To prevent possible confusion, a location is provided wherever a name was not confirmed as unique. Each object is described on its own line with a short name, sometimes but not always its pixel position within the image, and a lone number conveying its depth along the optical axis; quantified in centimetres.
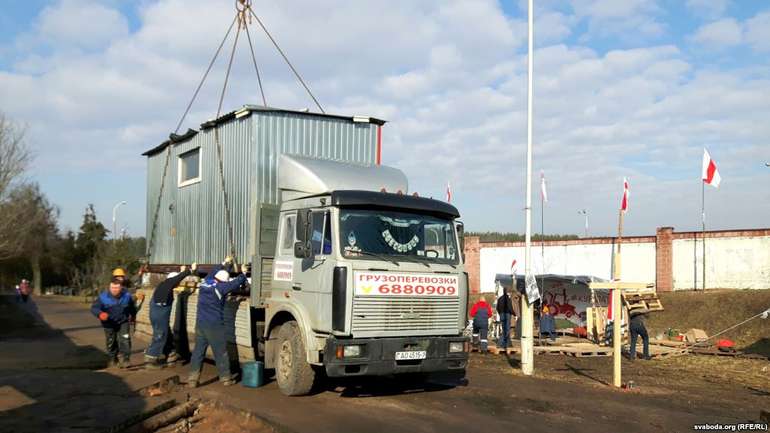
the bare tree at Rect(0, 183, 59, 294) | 3716
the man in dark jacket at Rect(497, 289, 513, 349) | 1647
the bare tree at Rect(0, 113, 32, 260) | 3212
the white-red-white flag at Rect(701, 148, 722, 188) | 1970
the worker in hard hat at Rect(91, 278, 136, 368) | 1153
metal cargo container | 1063
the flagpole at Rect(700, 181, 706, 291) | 2678
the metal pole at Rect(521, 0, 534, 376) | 1207
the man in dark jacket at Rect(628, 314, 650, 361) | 1513
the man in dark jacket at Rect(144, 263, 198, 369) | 1174
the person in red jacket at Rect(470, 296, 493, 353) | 1616
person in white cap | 986
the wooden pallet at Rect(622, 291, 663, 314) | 1729
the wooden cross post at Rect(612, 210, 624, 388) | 1044
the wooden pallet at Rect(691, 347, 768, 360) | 1605
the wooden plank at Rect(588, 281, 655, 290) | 1047
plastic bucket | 972
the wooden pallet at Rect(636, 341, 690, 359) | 1642
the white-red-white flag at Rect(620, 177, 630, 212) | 2159
